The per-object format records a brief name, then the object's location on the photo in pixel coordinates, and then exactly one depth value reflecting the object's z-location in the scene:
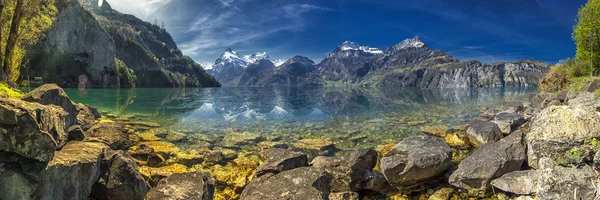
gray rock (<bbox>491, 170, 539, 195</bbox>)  10.44
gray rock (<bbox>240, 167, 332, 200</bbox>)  9.37
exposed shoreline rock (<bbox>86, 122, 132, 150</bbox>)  16.55
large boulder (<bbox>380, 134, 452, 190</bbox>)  12.50
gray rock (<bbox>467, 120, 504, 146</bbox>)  19.17
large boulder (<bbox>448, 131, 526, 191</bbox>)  12.09
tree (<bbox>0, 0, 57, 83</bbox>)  22.95
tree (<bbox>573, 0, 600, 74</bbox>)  46.38
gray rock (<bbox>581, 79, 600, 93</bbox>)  29.08
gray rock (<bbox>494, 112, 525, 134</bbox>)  20.97
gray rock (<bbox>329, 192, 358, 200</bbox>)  11.23
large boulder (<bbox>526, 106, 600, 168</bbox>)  6.73
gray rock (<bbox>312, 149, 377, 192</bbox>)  12.84
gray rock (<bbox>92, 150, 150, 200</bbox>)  8.74
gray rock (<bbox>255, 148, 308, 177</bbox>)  12.71
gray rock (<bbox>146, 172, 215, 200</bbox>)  8.33
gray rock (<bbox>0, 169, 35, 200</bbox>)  6.36
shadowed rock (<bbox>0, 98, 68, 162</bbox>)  6.25
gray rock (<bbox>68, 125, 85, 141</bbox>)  10.86
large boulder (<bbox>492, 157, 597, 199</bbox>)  6.14
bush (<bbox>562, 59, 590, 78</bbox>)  51.38
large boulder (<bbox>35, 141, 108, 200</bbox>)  6.96
